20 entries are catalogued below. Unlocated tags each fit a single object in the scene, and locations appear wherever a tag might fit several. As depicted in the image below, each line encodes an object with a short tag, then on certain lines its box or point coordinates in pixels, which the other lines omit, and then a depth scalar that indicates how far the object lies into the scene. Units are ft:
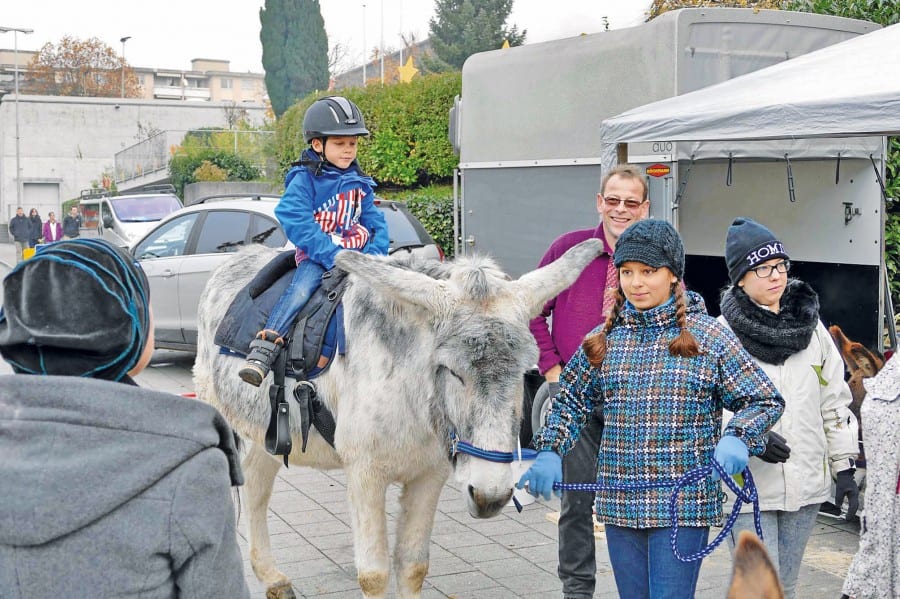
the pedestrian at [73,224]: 109.91
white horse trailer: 28.19
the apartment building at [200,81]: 351.87
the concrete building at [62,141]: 192.54
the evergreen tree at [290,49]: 181.57
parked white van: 79.77
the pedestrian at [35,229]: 123.65
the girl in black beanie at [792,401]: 13.05
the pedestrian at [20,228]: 123.13
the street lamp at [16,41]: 138.51
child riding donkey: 16.57
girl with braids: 11.44
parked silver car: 39.75
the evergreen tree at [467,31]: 157.38
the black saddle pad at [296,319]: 16.10
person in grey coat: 6.17
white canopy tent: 18.51
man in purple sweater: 15.47
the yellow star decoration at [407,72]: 65.98
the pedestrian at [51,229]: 118.42
